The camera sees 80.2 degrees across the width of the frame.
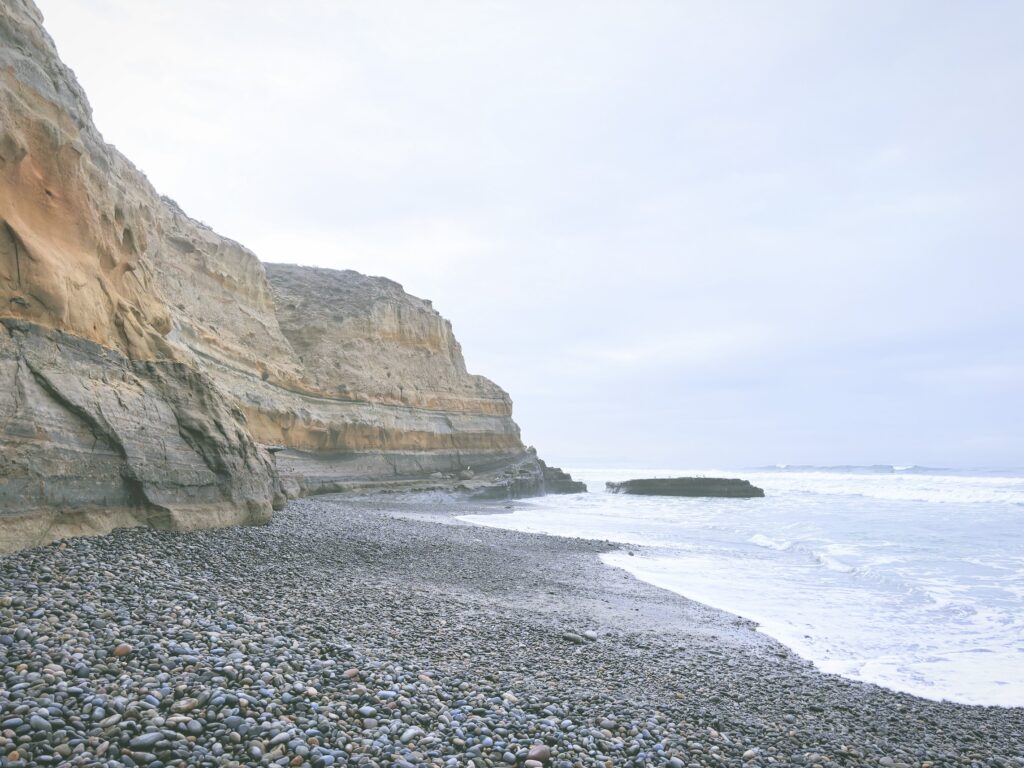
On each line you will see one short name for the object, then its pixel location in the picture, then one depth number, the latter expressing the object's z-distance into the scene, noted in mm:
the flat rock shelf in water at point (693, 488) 44094
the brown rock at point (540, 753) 3703
